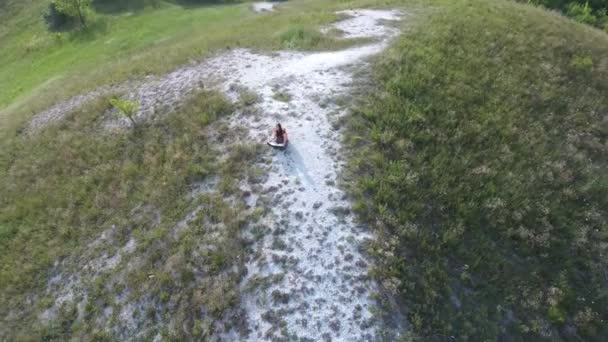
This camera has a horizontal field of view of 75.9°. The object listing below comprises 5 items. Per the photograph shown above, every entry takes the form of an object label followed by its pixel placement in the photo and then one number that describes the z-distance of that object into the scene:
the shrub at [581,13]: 30.41
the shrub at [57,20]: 42.31
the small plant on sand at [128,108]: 17.73
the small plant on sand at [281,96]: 16.87
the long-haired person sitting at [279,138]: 14.01
